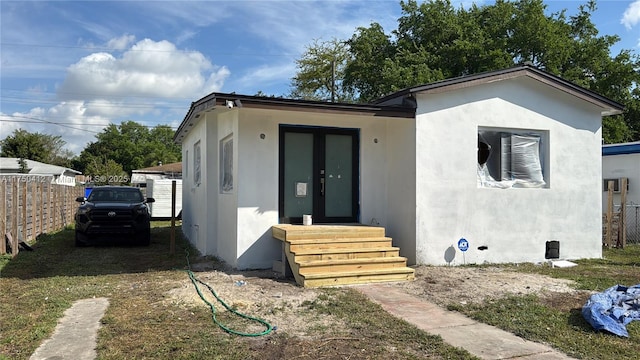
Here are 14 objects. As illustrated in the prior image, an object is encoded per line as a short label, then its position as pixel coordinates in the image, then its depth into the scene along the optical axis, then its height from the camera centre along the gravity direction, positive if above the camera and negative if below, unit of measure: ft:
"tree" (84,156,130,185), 146.06 +3.81
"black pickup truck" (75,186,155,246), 37.50 -2.95
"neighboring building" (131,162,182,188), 119.44 +2.98
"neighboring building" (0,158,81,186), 115.24 +4.02
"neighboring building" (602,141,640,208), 46.96 +1.92
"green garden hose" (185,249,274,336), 15.92 -4.91
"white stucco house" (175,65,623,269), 28.09 +1.05
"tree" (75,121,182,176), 211.90 +14.83
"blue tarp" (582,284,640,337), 16.39 -4.55
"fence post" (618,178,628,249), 41.16 -3.62
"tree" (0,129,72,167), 156.87 +12.72
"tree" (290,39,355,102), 114.32 +27.89
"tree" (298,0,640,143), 81.15 +24.56
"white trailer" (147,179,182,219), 72.74 -1.87
